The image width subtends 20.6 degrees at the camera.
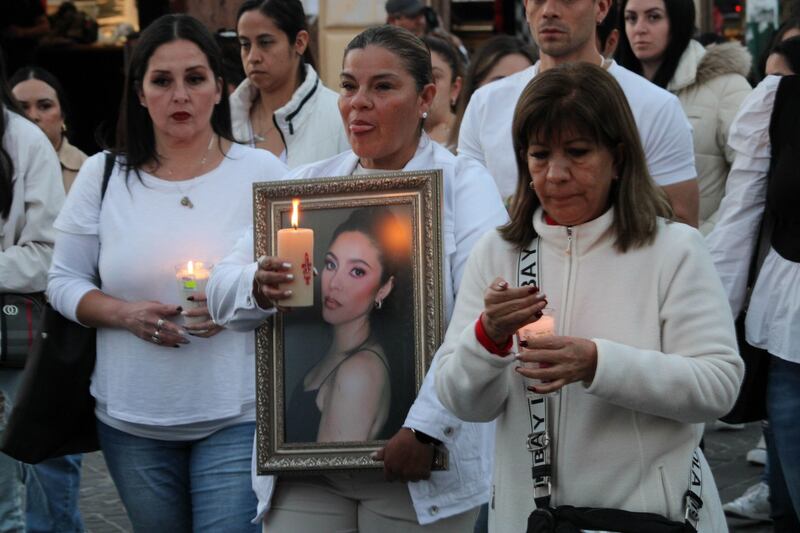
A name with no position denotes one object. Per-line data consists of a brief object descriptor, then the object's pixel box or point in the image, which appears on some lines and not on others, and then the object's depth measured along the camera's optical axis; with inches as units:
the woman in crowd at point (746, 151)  310.2
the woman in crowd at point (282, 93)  367.9
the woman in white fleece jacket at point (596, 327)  187.8
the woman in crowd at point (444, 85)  447.5
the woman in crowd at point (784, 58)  329.7
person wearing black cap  598.6
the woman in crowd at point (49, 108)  528.4
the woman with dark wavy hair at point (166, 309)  264.9
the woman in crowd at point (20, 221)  335.1
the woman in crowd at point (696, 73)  437.3
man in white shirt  288.2
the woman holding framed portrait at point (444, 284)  220.2
